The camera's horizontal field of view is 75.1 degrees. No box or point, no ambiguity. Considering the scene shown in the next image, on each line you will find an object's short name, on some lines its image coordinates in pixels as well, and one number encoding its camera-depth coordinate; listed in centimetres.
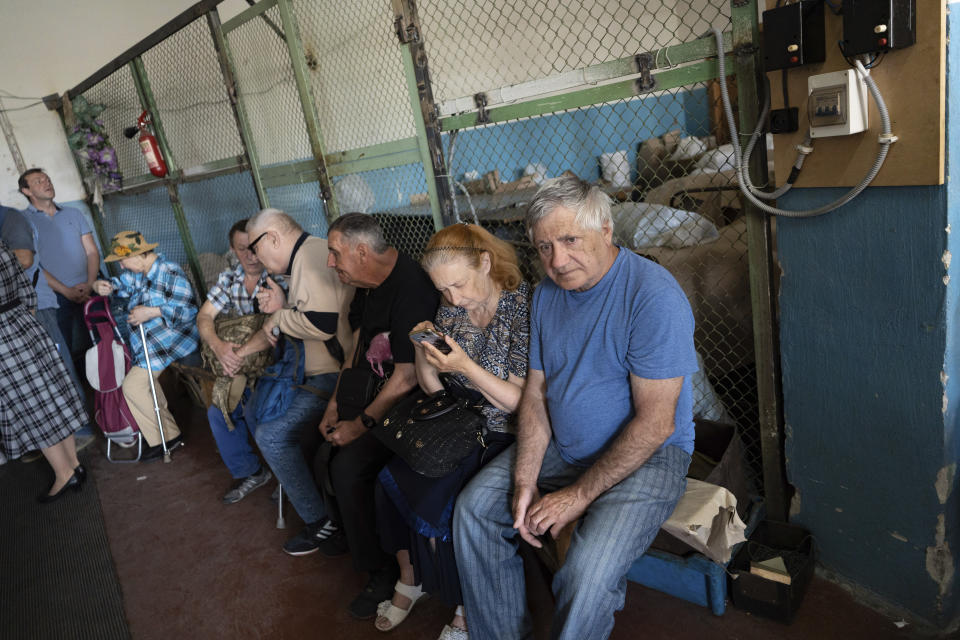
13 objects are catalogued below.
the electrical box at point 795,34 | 157
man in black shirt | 236
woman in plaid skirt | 345
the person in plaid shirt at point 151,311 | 386
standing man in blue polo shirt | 460
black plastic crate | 195
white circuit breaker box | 152
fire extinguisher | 461
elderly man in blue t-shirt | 169
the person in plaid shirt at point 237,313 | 337
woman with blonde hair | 204
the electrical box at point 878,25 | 140
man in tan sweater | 279
